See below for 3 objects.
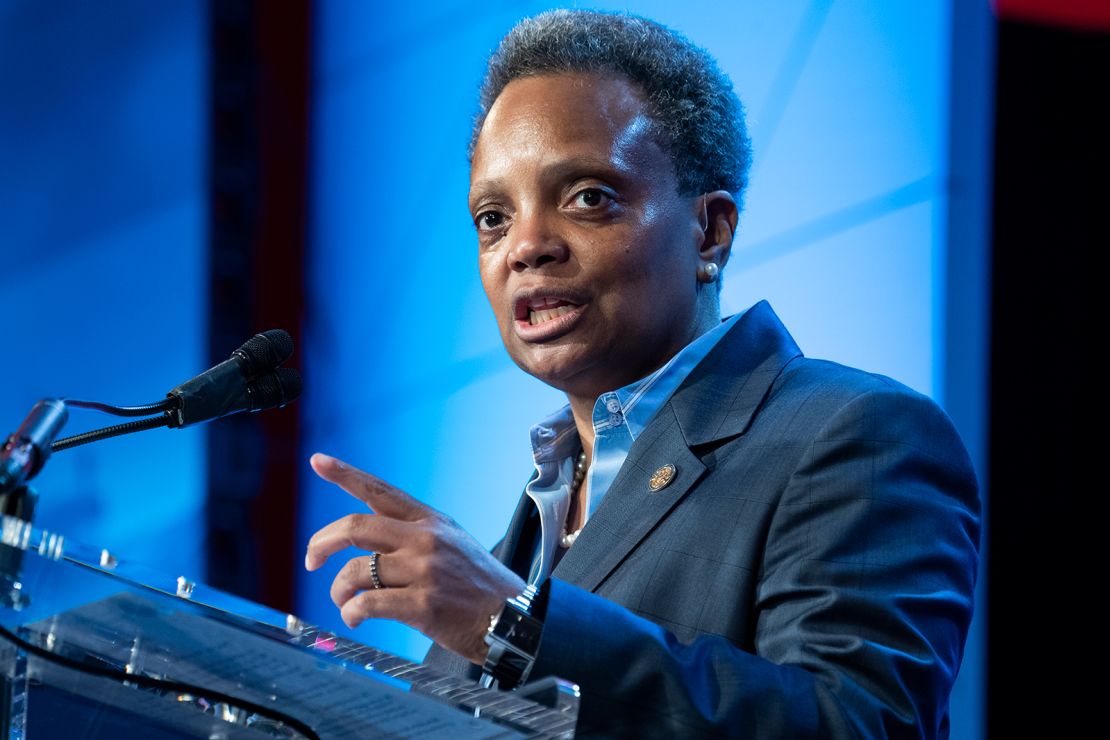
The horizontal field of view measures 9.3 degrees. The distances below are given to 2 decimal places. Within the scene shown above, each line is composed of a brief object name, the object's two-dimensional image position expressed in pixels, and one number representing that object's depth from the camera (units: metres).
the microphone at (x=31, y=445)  3.93
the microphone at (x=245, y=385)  4.04
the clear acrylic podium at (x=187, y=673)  3.84
